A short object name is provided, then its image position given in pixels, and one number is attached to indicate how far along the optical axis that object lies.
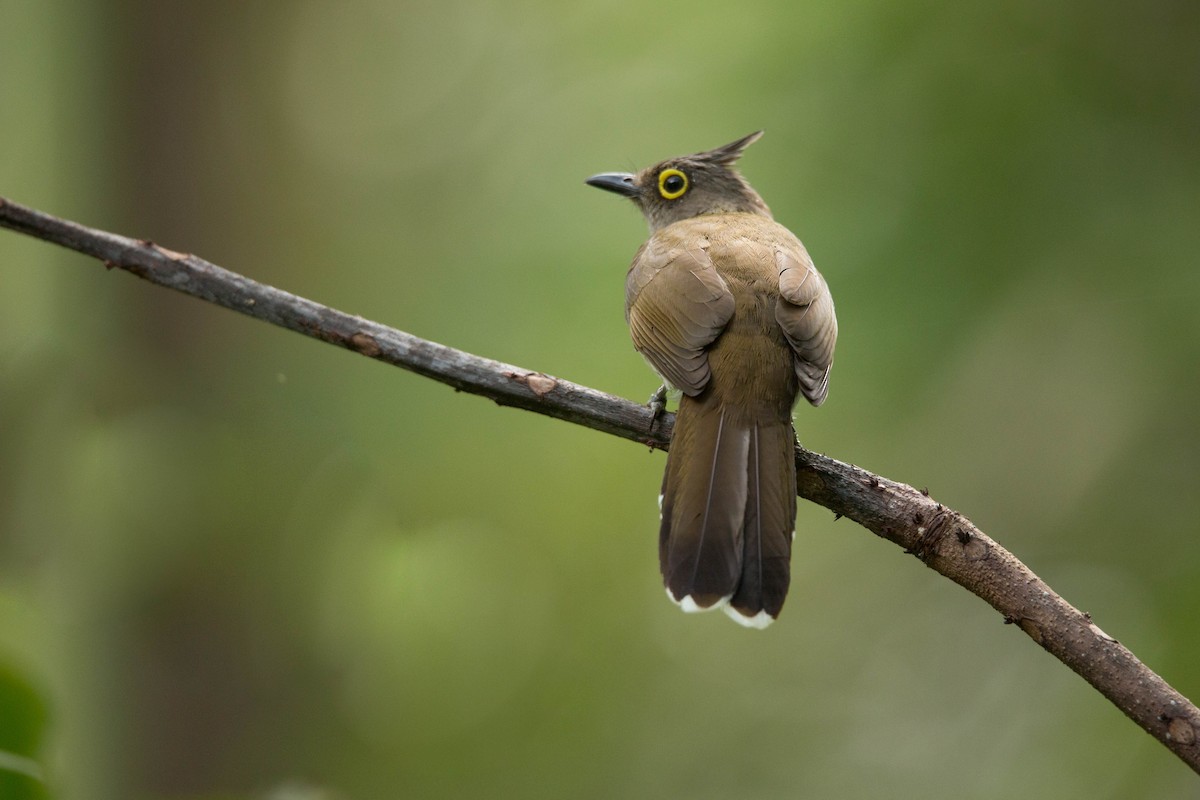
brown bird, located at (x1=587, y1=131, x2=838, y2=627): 5.97
